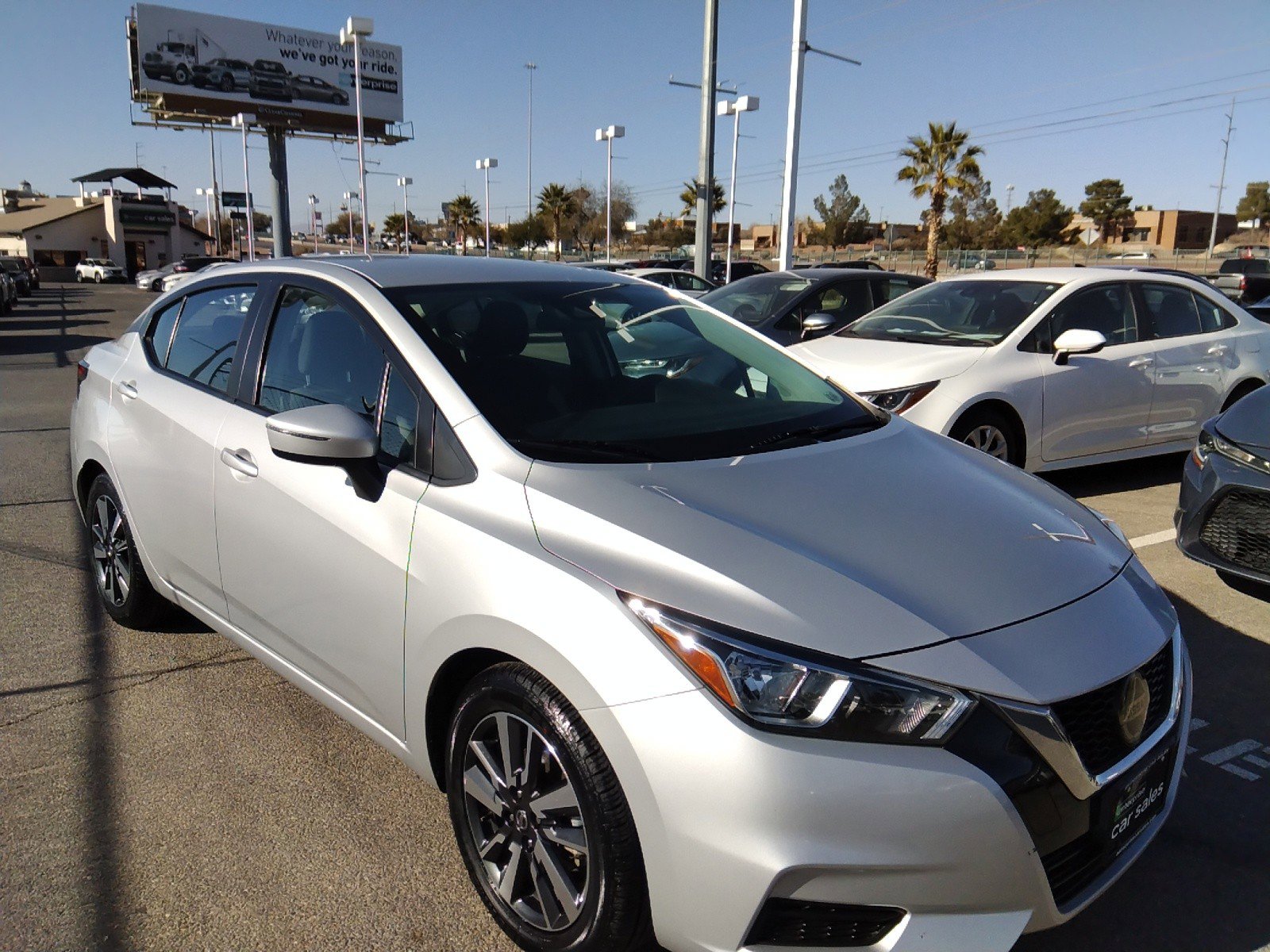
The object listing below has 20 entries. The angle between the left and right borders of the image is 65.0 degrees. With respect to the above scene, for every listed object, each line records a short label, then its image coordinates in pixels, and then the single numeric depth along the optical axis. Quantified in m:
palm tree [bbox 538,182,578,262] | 69.88
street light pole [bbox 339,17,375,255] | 26.78
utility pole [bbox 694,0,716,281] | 16.83
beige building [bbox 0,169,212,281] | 70.25
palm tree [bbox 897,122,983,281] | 37.09
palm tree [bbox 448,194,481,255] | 84.94
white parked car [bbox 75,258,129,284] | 60.44
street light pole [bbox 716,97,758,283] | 25.70
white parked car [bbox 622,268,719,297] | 16.78
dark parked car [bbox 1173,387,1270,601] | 4.45
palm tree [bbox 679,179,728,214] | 59.73
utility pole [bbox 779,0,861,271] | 17.80
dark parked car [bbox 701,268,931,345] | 9.25
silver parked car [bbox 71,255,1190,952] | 1.89
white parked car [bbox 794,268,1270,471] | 6.46
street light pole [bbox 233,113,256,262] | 44.42
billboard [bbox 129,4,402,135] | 57.19
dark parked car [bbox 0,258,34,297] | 37.66
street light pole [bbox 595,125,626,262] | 32.66
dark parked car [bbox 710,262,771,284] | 32.62
